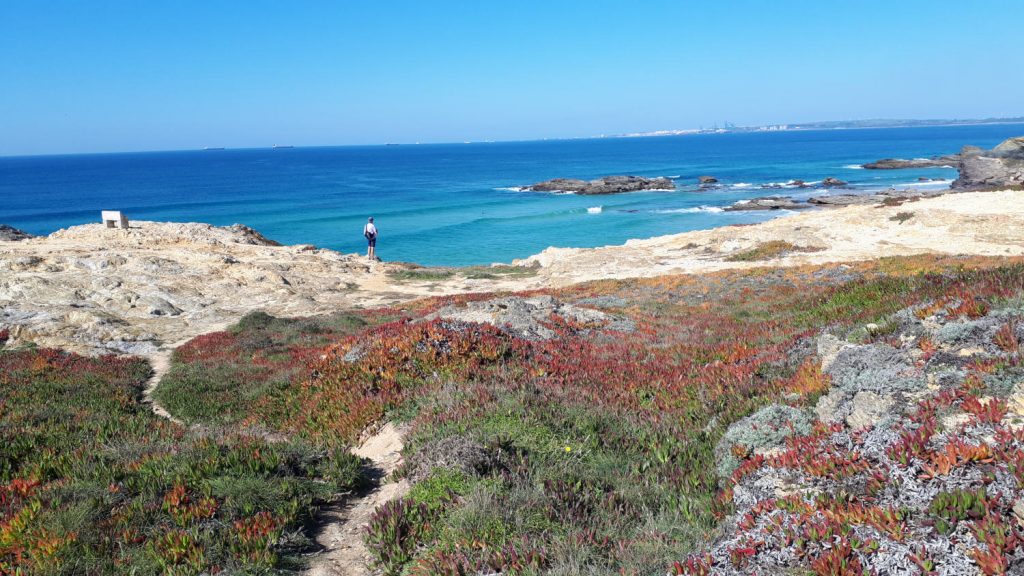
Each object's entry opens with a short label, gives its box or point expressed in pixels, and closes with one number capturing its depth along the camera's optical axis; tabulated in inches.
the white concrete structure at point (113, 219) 1600.6
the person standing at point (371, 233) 1444.4
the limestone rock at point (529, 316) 559.2
